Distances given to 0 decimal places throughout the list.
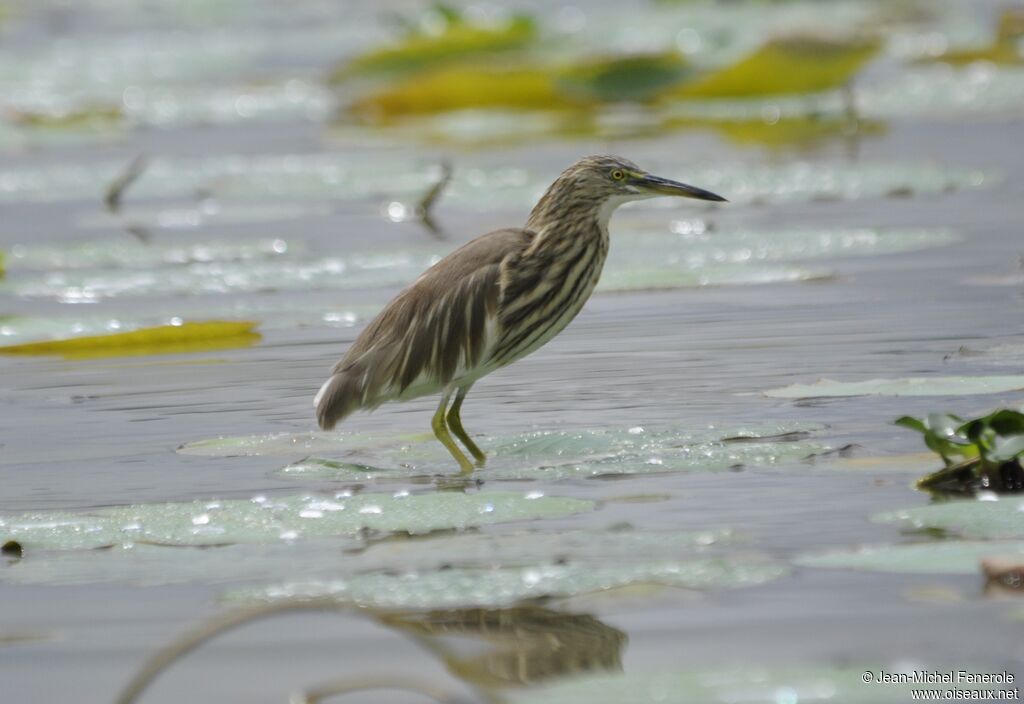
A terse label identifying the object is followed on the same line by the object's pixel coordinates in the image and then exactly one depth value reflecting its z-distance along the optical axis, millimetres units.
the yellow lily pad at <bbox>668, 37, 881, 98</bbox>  34594
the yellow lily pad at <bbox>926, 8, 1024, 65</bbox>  38937
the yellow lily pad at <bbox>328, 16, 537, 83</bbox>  40844
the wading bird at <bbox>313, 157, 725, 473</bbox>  14633
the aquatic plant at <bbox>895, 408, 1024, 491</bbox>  11648
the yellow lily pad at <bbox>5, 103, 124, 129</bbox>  40094
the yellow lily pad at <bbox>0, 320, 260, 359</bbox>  19594
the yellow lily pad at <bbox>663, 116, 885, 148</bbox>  33344
